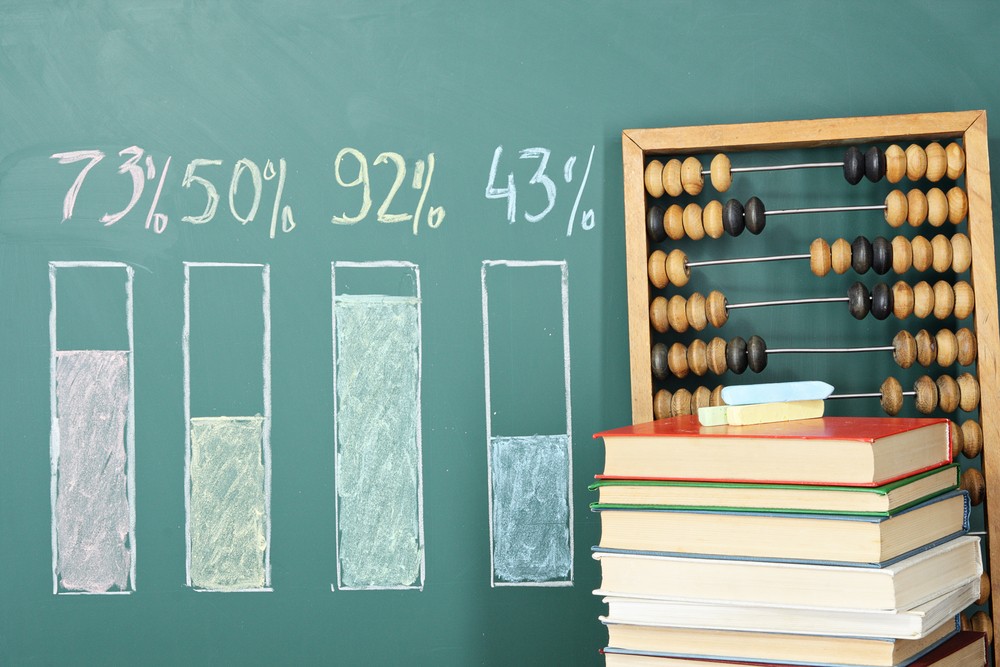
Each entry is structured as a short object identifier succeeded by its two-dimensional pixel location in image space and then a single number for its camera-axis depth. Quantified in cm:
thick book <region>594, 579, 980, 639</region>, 122
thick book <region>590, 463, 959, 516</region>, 122
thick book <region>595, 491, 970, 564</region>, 122
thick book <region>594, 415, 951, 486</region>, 123
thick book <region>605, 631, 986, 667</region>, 130
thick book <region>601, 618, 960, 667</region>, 124
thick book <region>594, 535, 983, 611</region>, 122
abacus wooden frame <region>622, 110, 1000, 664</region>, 179
